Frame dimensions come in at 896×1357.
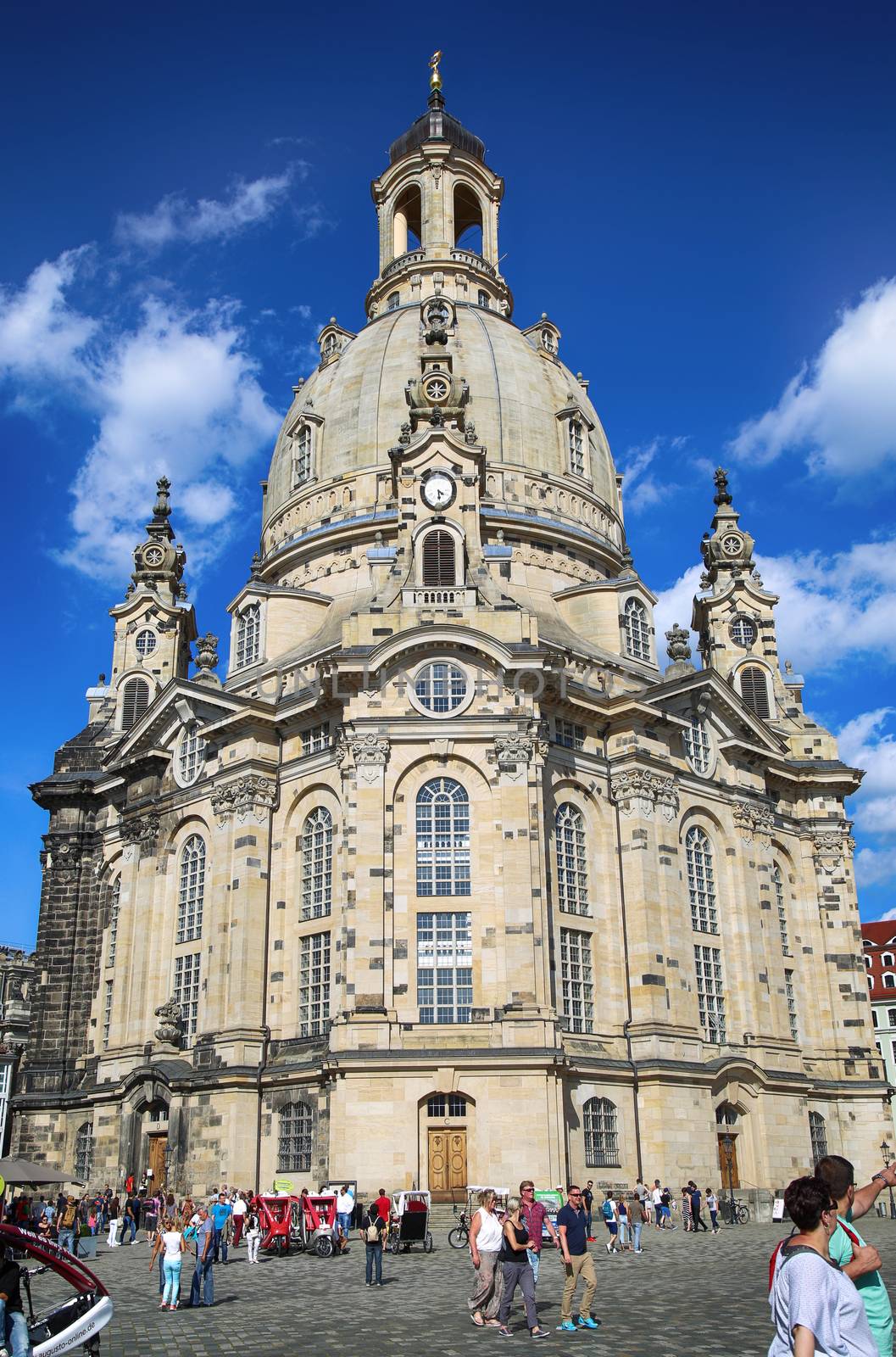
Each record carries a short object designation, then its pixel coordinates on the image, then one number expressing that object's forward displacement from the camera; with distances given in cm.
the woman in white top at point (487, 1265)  2084
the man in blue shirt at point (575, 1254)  2016
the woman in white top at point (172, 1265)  2369
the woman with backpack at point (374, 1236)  2597
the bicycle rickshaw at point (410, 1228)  3359
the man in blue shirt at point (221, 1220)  3169
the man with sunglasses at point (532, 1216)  2182
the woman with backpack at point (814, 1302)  761
